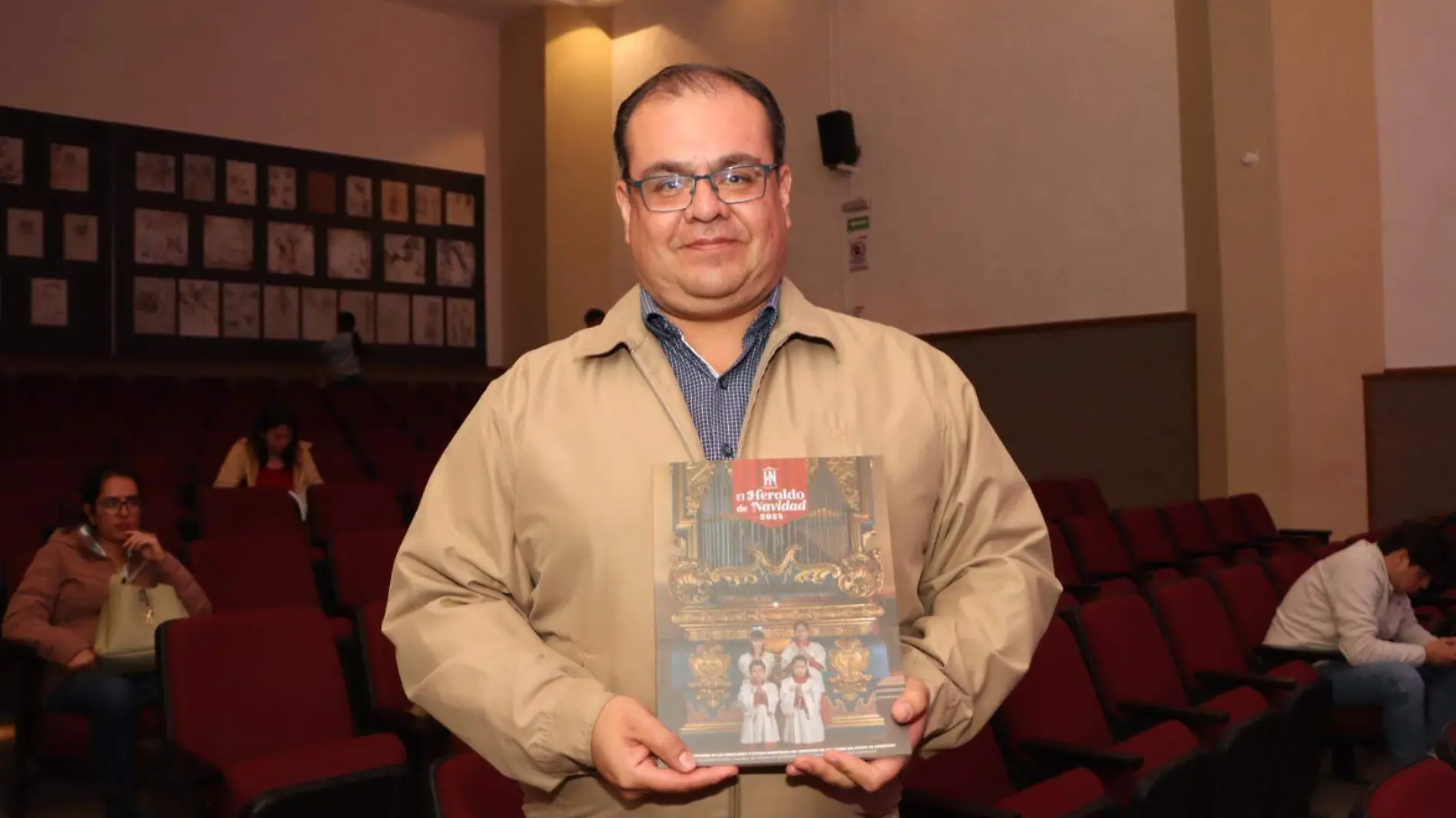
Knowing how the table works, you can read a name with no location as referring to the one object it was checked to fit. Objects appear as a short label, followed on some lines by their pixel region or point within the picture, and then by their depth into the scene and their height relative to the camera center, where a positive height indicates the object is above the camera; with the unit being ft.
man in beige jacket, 3.97 -0.12
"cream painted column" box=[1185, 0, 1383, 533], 23.67 +3.87
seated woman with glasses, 10.14 -1.43
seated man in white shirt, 12.50 -2.29
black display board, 31.48 +6.04
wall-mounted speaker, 30.99 +8.21
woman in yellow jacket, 18.07 -0.08
